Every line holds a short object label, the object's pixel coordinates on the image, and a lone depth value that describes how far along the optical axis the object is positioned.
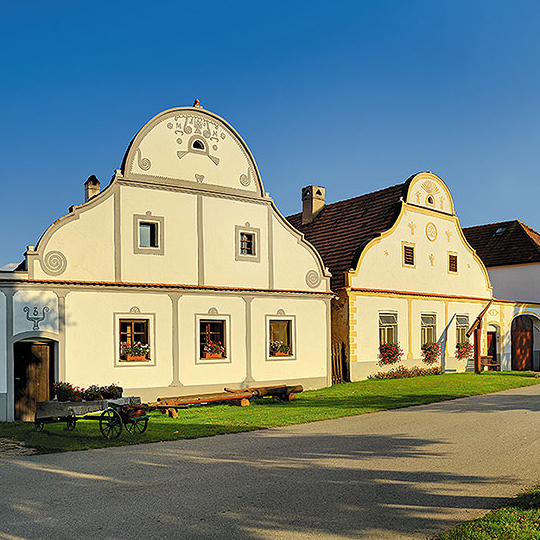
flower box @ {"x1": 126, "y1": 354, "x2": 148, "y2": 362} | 17.75
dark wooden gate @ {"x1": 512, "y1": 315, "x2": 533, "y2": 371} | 33.25
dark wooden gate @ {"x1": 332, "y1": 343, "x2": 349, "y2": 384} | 23.75
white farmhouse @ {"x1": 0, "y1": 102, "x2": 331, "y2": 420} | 16.58
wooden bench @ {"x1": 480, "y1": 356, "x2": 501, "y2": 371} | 29.82
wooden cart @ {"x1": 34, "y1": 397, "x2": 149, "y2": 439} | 12.47
